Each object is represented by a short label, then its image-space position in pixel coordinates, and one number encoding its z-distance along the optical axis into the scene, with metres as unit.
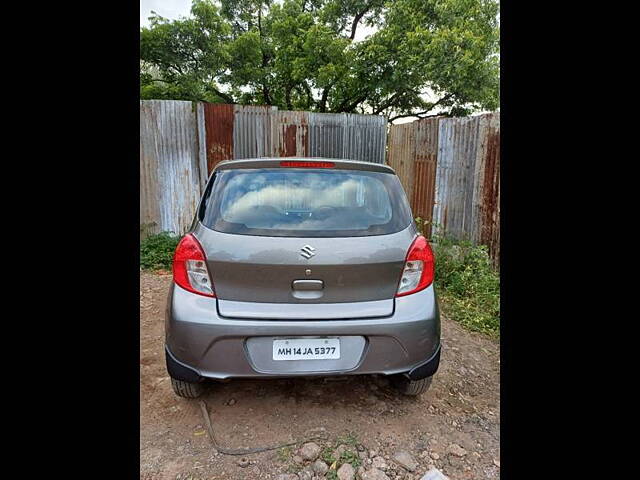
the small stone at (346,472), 1.85
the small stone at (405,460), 1.93
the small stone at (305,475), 1.84
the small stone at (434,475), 1.82
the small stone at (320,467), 1.88
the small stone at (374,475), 1.85
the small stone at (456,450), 2.04
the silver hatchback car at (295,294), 1.93
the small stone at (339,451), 1.97
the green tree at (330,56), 9.51
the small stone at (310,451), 1.96
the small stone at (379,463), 1.92
